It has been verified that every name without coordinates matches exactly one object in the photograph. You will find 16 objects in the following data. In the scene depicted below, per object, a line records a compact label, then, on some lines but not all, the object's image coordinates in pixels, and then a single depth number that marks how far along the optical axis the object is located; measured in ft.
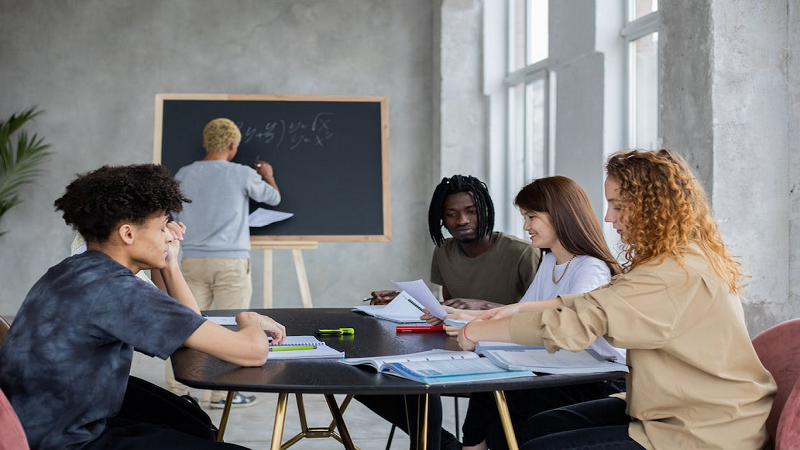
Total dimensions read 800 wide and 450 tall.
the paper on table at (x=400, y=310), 8.99
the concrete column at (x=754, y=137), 9.17
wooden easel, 15.82
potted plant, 20.94
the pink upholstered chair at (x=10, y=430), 4.89
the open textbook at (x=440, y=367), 5.57
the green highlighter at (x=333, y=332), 7.83
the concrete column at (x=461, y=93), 21.56
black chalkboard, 16.12
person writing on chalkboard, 14.52
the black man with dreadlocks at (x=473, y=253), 10.61
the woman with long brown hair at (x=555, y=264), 7.89
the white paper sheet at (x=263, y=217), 15.75
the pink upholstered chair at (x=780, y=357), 5.96
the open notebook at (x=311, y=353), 6.45
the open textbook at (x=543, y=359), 5.95
